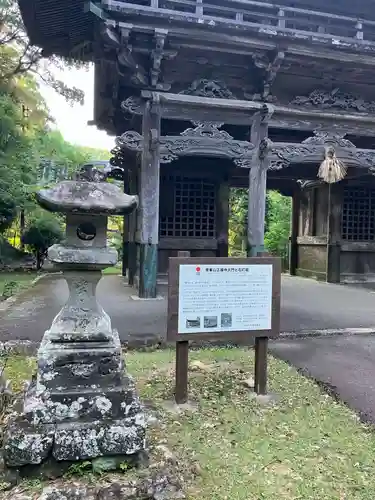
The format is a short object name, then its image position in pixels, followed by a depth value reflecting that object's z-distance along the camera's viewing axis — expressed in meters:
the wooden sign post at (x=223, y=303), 3.46
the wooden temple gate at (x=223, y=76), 6.92
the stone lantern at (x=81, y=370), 2.40
